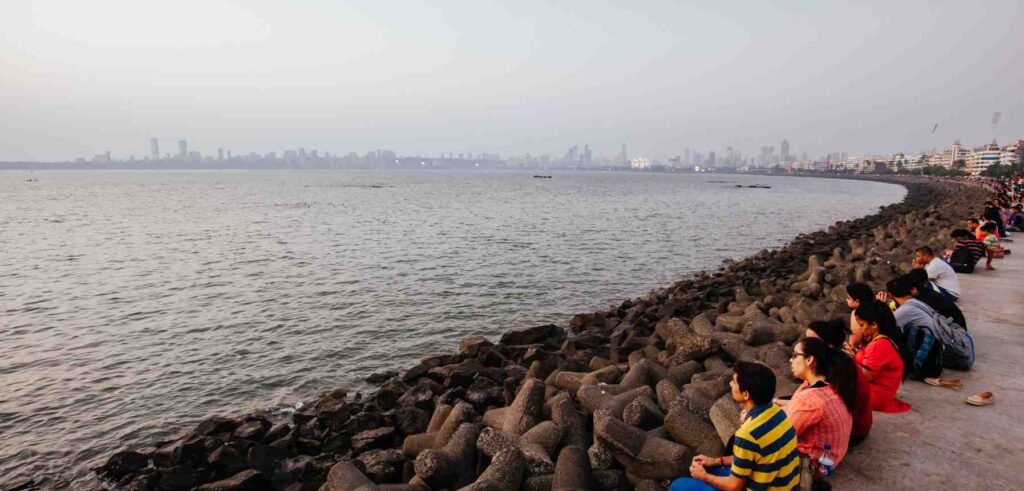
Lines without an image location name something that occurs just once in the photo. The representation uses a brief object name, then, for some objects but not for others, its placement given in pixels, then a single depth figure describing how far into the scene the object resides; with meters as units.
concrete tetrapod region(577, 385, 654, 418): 6.53
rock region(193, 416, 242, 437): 8.27
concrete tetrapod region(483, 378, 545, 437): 6.42
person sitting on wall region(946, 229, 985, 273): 13.69
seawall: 5.30
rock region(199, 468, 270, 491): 6.49
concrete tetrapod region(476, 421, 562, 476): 5.25
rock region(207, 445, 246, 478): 7.06
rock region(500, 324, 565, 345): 12.15
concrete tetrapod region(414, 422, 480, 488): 5.38
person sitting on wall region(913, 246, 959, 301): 9.75
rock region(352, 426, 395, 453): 7.48
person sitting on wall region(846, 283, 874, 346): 6.31
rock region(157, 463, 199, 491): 6.82
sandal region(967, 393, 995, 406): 6.30
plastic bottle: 4.65
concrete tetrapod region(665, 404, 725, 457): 5.30
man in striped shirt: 3.81
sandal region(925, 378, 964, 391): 6.74
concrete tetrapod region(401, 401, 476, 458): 6.62
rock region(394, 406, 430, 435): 7.86
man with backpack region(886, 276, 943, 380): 6.82
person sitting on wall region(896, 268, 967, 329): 7.54
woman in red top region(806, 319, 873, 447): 4.74
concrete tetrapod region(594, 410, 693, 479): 4.94
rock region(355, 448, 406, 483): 6.17
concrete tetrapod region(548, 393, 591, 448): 5.96
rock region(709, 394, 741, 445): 5.32
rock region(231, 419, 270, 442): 8.07
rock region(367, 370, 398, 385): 10.56
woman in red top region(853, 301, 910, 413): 5.75
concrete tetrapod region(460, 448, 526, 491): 4.79
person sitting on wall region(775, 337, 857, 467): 4.69
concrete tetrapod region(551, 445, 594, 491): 4.84
